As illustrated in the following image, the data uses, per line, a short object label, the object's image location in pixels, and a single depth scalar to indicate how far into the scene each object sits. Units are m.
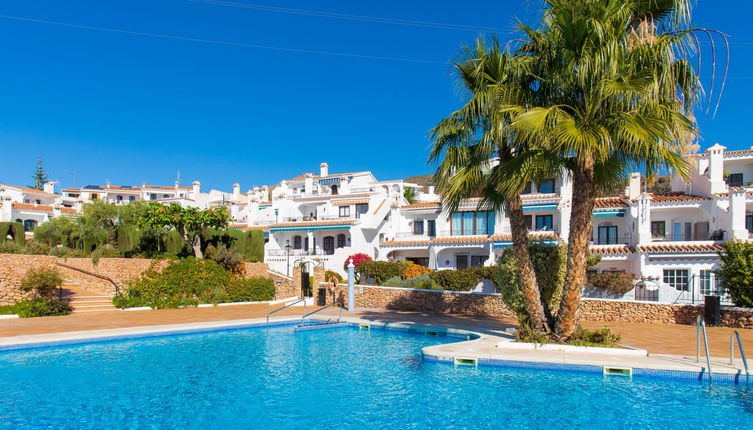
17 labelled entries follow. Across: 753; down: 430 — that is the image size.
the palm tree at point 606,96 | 12.22
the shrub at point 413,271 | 34.81
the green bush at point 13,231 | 37.29
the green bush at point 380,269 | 34.88
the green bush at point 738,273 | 19.09
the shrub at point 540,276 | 15.45
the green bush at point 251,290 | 30.56
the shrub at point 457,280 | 28.73
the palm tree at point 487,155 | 13.88
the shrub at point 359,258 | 38.56
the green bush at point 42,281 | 23.09
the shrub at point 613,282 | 24.02
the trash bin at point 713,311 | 19.03
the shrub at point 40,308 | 22.48
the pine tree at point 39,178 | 107.12
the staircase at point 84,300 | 25.00
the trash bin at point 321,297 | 29.61
